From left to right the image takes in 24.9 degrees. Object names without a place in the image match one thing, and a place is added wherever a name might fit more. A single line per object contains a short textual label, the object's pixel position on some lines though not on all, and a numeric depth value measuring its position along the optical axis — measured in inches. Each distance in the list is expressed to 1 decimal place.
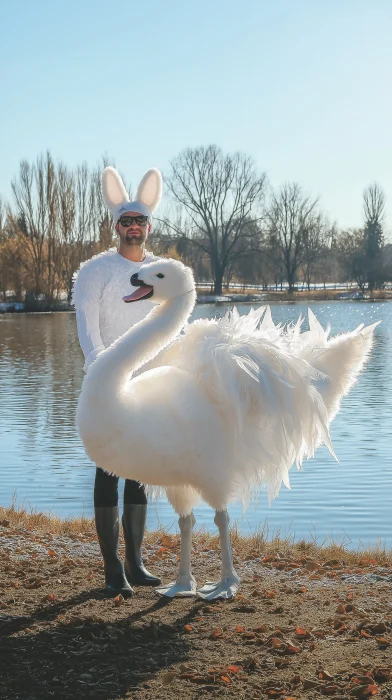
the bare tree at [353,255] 3262.8
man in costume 217.2
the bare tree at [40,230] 2215.8
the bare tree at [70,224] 2236.7
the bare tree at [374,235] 3213.6
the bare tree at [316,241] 3174.2
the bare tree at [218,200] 2906.0
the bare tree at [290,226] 3093.0
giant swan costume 185.9
